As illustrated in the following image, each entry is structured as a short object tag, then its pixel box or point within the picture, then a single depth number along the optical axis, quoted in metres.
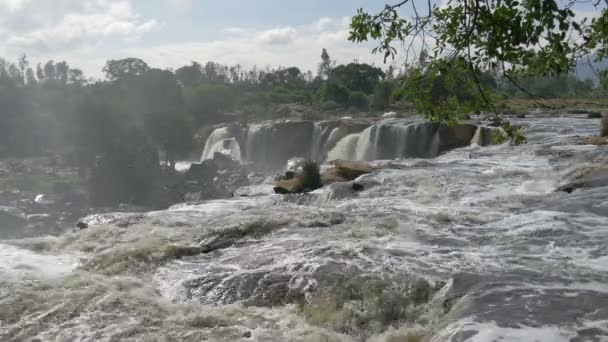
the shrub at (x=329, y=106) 46.72
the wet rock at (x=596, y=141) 14.05
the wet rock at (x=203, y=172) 31.88
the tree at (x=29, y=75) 90.47
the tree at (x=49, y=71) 105.50
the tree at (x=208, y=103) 53.47
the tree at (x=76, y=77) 79.25
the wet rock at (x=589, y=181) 9.55
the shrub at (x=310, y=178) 12.53
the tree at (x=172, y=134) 40.13
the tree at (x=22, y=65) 95.47
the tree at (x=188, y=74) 91.19
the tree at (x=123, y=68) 61.00
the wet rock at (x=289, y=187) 12.60
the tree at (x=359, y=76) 60.22
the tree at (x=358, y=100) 49.04
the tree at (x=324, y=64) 84.06
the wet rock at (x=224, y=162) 33.11
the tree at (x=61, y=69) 104.06
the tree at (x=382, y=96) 42.97
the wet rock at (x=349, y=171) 13.39
